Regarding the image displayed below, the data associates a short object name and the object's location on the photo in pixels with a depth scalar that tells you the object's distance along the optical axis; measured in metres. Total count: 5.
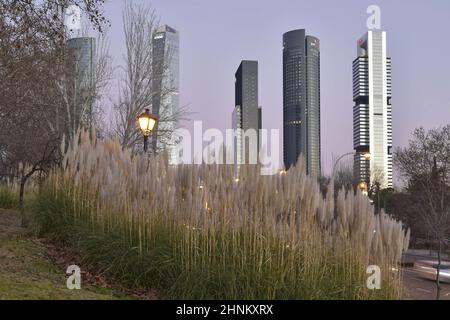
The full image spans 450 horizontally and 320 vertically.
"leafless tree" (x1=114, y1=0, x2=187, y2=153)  19.92
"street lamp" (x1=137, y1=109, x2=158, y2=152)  12.55
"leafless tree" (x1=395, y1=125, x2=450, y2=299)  25.65
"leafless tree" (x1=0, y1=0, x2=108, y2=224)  8.74
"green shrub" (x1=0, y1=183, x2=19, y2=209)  13.98
